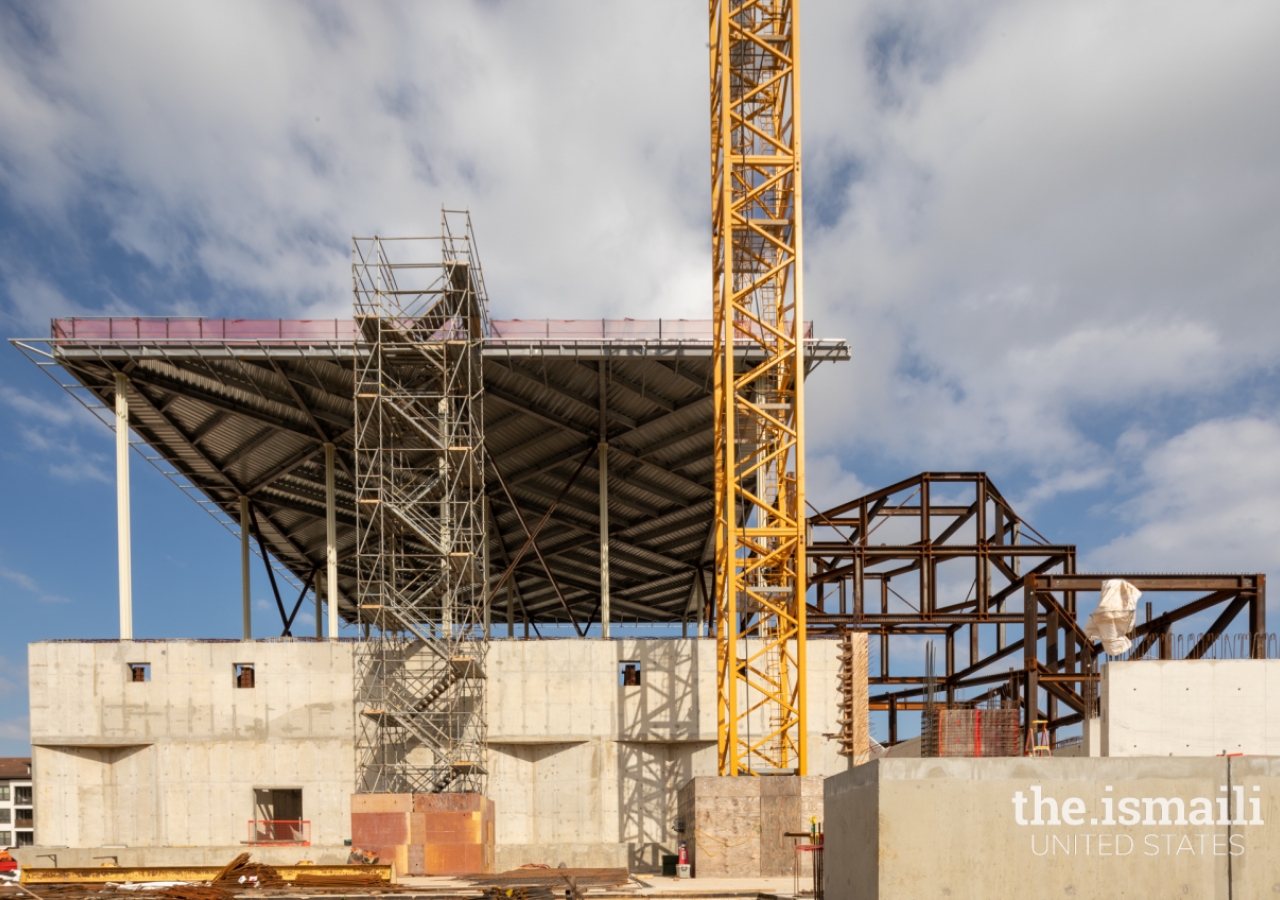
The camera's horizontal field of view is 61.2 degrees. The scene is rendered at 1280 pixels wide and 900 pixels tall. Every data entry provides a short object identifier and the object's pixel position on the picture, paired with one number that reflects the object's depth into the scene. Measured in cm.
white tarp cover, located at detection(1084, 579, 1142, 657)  2928
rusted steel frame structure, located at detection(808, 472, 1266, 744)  4166
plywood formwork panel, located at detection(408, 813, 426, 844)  3372
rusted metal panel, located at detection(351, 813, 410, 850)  3356
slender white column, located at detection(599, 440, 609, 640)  4081
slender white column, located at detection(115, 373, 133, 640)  3872
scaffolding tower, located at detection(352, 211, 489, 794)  3669
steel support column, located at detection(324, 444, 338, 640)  4006
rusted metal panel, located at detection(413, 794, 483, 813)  3403
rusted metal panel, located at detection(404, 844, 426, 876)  3344
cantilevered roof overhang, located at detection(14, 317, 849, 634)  3819
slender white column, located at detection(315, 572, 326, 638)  6072
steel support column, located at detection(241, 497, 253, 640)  4753
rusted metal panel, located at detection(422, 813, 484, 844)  3369
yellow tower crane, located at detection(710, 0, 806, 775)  3506
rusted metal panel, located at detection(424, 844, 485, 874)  3341
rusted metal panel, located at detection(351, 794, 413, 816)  3391
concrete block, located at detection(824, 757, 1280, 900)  1620
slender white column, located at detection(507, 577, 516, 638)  5811
